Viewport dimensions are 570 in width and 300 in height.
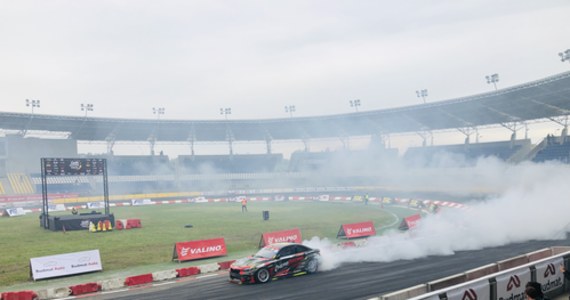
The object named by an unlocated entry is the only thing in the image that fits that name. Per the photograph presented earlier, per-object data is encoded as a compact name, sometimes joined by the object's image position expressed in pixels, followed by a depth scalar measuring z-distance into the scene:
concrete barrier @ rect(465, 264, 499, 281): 13.21
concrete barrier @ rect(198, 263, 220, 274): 21.34
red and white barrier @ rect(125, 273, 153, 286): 18.80
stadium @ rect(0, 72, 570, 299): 20.16
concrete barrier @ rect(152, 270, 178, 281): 19.66
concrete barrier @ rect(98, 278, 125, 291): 18.33
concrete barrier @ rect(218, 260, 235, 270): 21.94
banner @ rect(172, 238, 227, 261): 23.81
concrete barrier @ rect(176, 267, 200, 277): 20.48
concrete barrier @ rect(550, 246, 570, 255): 16.06
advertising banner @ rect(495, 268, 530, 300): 12.07
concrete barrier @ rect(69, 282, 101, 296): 17.79
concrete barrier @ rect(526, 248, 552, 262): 15.71
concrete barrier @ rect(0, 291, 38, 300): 16.53
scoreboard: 36.97
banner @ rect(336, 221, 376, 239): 31.05
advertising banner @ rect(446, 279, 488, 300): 10.55
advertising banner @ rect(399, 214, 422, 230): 34.37
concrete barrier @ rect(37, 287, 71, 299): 17.31
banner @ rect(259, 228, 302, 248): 27.12
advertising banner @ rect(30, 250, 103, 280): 20.23
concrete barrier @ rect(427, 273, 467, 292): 11.85
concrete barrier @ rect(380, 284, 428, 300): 10.63
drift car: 18.30
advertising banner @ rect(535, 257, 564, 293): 13.23
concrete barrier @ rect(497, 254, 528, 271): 14.64
